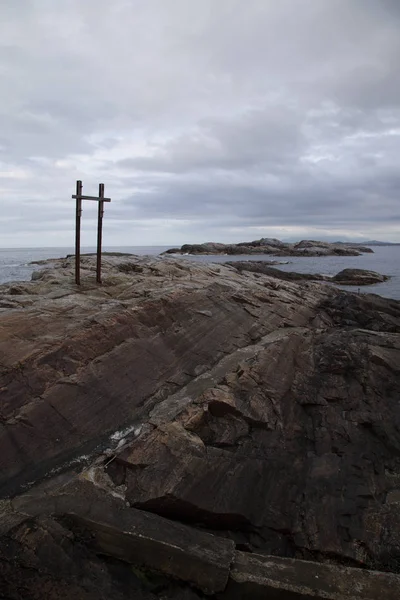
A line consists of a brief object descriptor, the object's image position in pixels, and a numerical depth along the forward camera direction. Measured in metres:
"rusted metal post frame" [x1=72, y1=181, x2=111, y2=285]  11.88
